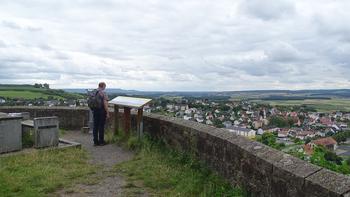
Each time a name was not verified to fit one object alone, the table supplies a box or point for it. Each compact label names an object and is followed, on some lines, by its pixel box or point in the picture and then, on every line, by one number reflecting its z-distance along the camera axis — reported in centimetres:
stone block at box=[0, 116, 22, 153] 861
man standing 993
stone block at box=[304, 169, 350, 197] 327
